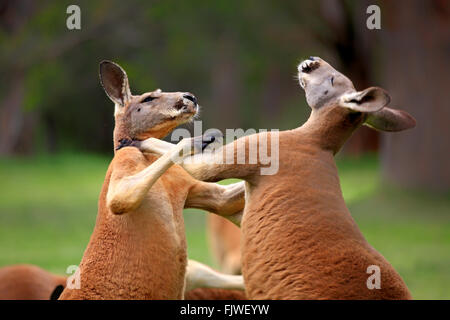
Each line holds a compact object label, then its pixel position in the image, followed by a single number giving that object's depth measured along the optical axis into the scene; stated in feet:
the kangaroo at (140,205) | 22.79
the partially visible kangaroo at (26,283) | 31.96
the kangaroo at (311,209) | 20.72
